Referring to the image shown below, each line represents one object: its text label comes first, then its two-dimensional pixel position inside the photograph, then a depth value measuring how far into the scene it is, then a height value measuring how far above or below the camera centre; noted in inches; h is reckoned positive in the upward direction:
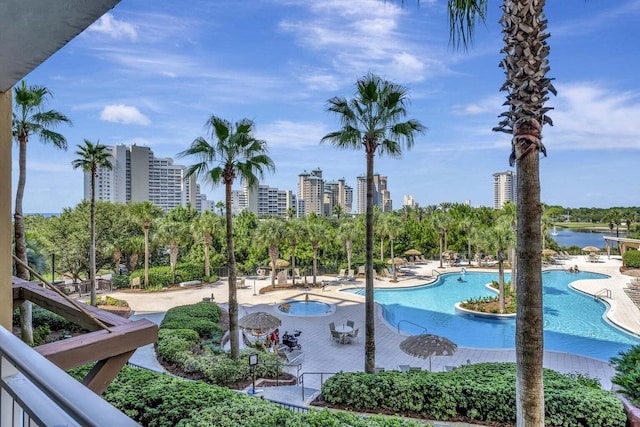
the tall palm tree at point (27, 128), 416.5 +113.3
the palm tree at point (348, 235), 1112.2 -42.4
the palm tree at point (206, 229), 1093.1 -21.8
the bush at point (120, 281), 977.4 -155.8
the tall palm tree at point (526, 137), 169.0 +39.5
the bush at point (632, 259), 1134.1 -124.3
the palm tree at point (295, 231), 1018.1 -27.4
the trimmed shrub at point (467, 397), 265.9 -140.1
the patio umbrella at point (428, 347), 438.3 -152.3
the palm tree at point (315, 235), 1044.8 -40.4
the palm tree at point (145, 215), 951.0 +18.6
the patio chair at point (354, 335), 599.5 -184.3
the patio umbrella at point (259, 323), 538.0 -148.9
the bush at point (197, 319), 577.6 -160.2
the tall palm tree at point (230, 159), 435.5 +76.3
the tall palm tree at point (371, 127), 399.9 +105.3
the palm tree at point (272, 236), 986.1 -38.9
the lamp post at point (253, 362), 370.3 -141.4
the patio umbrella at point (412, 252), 1382.9 -119.7
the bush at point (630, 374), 285.4 -127.4
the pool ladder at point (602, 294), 849.5 -175.4
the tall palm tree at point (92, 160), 645.3 +109.4
